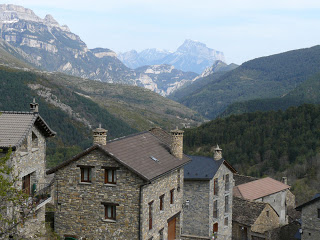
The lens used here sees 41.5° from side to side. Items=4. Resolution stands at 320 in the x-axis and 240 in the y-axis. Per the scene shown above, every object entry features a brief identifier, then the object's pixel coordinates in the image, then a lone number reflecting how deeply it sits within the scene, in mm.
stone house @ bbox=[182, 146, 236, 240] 44656
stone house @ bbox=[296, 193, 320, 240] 46469
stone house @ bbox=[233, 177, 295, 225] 60750
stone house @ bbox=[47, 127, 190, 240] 30125
